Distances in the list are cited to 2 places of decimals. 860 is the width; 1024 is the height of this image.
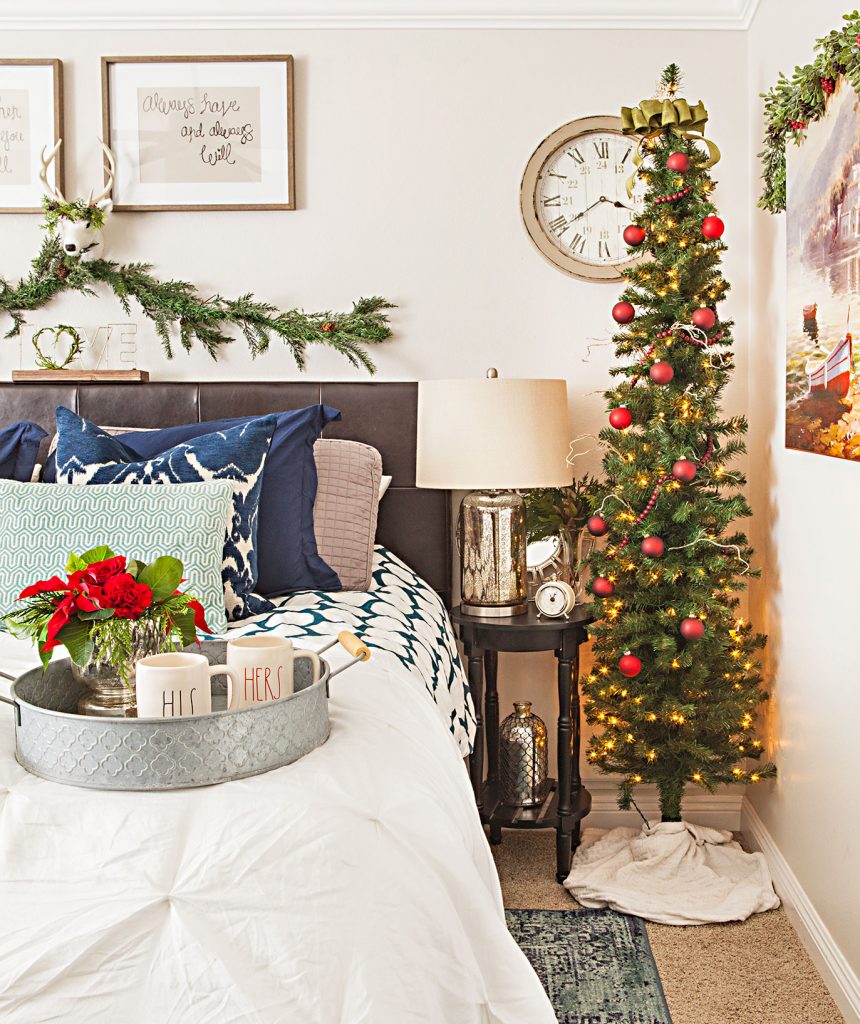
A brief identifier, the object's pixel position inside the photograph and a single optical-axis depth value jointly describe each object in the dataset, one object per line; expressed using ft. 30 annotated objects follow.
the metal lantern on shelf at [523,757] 9.09
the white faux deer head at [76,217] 9.42
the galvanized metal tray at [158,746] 3.80
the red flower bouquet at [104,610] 4.37
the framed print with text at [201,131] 9.64
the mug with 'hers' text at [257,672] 4.38
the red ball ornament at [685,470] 8.11
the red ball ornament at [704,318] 8.20
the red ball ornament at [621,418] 8.39
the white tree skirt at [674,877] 8.12
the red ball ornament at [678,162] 8.14
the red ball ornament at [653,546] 8.17
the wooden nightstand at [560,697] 8.57
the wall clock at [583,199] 9.70
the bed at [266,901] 3.10
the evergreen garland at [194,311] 9.71
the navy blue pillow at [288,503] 7.70
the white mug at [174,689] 4.10
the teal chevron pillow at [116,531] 6.56
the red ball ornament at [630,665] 8.39
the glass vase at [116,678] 4.57
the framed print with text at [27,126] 9.62
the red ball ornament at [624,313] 8.45
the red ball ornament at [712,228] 8.13
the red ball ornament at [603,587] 8.53
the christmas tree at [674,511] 8.29
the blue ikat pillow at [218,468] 7.09
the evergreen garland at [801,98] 6.09
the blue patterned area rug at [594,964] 6.81
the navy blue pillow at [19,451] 7.97
